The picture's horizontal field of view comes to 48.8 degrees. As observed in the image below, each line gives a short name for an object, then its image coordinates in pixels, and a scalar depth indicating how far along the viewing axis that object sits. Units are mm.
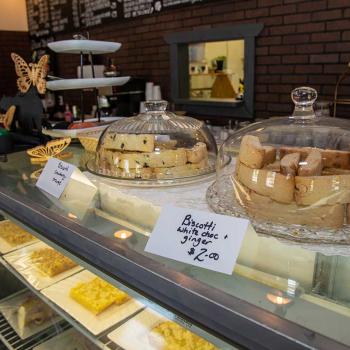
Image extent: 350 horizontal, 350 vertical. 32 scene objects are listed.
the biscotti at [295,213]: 725
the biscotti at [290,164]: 769
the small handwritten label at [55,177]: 1138
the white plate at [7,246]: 1637
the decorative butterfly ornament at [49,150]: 1434
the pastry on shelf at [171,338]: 1063
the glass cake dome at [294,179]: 724
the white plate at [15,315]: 1617
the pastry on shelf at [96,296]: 1256
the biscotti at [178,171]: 1097
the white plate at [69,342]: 1330
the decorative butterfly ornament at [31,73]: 1577
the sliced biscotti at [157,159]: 1104
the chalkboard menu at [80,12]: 4403
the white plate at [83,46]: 1731
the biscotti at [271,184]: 752
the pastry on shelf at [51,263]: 1449
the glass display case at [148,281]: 581
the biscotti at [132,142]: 1131
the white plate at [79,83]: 1662
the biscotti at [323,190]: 720
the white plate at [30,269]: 1438
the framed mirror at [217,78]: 3576
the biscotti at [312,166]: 761
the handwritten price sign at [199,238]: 678
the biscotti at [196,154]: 1127
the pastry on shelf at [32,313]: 1591
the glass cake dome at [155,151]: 1104
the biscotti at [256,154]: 841
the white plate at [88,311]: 1207
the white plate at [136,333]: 1117
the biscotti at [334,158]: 813
